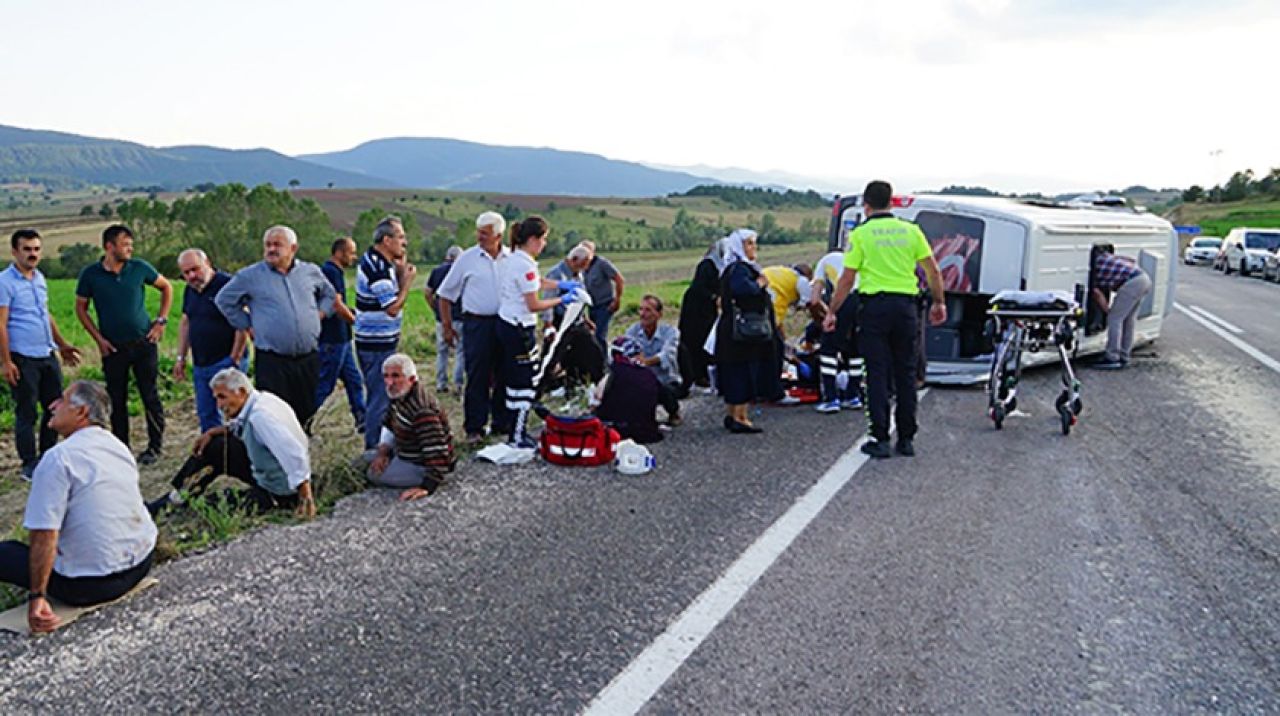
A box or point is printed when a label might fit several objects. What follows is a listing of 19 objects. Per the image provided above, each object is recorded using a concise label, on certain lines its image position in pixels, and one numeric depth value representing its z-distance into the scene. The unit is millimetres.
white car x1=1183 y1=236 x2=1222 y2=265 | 43719
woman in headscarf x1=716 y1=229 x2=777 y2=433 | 8250
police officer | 7453
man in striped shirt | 8031
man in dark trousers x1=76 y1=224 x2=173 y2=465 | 7840
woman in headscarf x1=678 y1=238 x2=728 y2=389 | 9125
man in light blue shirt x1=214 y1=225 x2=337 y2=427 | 7113
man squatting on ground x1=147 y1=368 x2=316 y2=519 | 5777
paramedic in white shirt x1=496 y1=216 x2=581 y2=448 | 7648
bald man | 7770
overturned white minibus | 10492
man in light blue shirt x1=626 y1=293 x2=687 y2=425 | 9953
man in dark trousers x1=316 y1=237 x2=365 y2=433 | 8602
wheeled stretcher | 8367
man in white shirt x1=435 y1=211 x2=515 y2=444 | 7766
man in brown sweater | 6422
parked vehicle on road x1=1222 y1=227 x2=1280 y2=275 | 34375
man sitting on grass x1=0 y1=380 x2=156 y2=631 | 4305
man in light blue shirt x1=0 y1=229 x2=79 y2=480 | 7336
